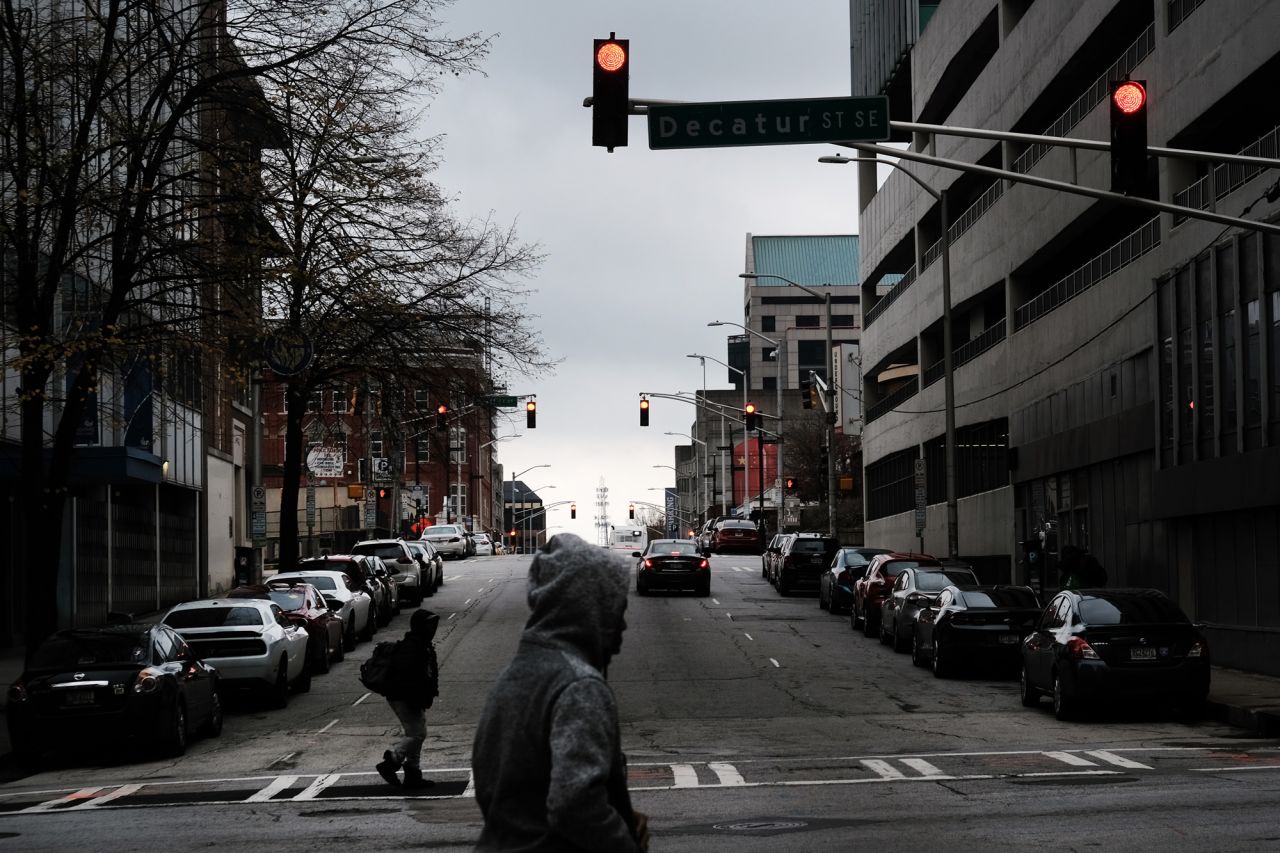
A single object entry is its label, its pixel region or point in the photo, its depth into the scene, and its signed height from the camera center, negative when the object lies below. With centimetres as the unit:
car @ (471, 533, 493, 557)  9119 -238
